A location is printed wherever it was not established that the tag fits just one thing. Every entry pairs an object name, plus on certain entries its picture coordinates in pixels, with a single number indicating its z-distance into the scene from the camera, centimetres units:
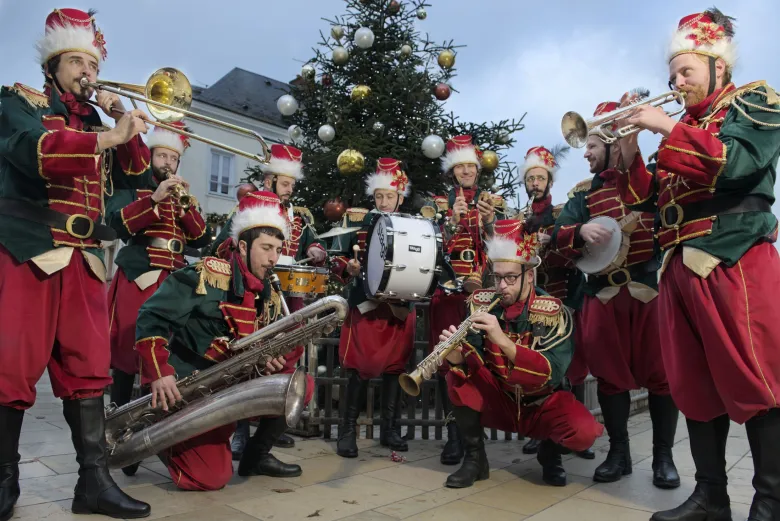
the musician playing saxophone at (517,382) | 360
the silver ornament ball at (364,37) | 761
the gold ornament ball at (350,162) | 690
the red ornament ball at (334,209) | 724
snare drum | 486
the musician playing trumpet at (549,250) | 458
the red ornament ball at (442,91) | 767
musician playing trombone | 277
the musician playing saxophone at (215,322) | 332
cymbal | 501
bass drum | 423
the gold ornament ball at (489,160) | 737
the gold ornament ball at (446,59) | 794
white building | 1822
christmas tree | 757
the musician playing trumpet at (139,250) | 415
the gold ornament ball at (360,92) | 747
